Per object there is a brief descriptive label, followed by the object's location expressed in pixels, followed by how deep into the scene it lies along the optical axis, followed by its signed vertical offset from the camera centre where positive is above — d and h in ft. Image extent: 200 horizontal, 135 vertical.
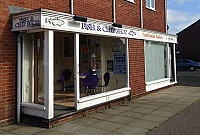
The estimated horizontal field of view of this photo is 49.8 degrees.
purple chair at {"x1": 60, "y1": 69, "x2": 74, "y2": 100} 29.21 -0.89
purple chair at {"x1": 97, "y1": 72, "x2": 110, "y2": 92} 26.51 -1.31
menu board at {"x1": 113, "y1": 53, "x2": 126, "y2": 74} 28.38 +0.58
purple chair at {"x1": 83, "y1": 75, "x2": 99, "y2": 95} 23.49 -1.50
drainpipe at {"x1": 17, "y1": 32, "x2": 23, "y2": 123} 17.80 -0.53
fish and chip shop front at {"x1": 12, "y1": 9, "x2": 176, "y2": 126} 17.07 +0.98
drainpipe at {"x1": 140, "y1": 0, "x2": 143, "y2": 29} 32.78 +8.41
